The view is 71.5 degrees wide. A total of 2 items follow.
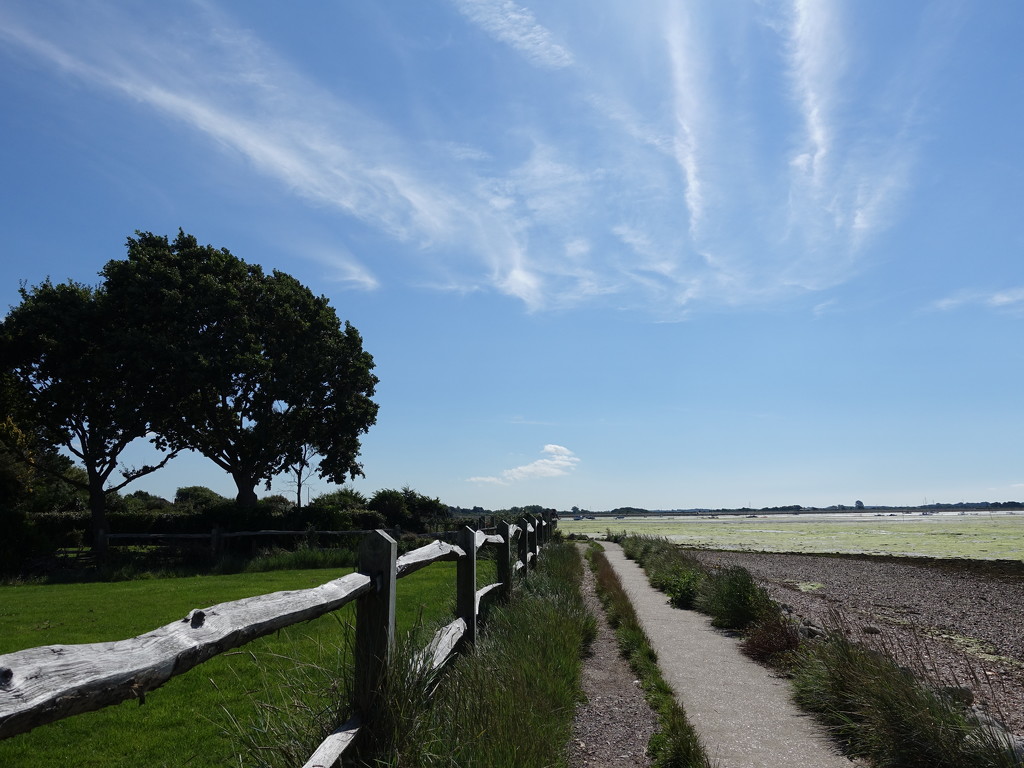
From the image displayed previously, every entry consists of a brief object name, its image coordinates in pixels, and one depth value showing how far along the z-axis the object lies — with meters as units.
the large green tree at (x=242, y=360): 24.23
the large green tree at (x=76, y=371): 23.28
